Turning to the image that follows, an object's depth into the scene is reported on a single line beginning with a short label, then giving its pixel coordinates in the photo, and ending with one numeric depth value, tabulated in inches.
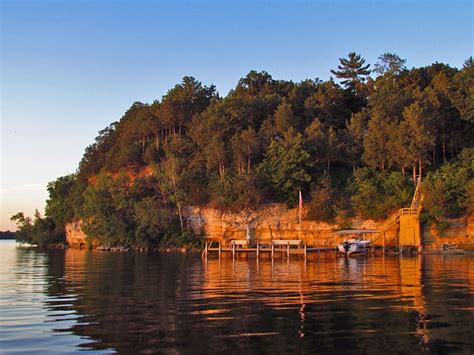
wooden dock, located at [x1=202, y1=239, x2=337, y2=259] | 1921.8
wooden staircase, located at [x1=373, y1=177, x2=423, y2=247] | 2170.3
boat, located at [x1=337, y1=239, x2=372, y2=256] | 1966.0
